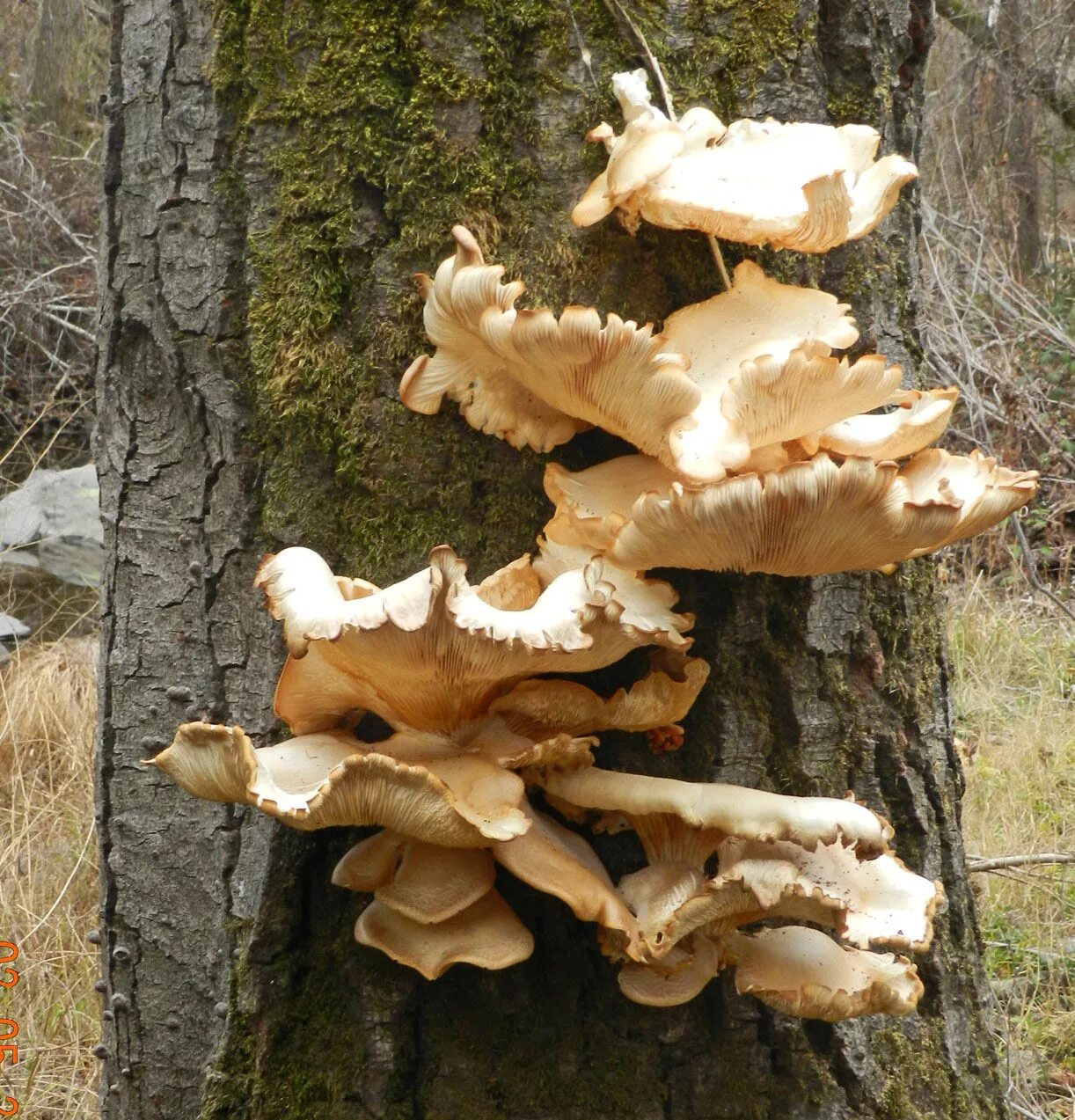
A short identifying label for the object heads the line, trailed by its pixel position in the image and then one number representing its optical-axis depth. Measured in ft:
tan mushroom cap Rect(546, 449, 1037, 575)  5.45
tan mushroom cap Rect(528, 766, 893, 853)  5.57
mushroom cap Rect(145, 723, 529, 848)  5.44
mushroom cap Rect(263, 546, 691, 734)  5.44
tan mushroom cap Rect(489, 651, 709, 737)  5.74
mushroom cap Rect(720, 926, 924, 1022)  5.68
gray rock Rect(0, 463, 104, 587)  25.72
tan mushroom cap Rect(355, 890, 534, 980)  5.71
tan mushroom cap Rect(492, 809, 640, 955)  5.62
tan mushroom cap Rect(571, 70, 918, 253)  5.73
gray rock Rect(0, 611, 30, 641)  23.52
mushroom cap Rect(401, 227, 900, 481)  5.54
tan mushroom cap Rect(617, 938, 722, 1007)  5.77
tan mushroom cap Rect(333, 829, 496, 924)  5.68
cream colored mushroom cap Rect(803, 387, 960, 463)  5.76
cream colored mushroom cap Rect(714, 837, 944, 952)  5.57
